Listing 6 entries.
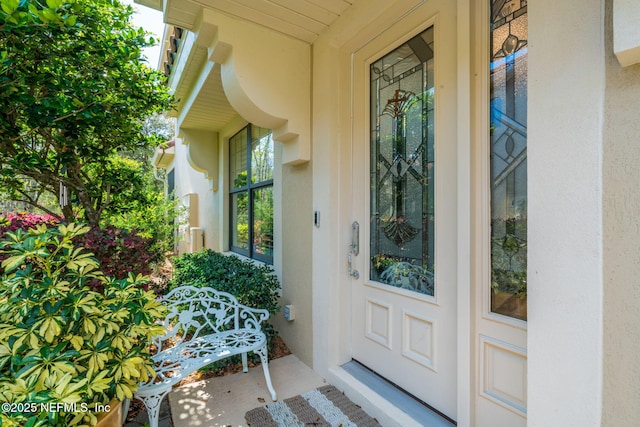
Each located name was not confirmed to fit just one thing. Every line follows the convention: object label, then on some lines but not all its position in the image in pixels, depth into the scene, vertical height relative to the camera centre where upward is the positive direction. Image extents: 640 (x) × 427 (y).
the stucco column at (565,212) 1.03 -0.02
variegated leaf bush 1.13 -0.55
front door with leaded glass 1.76 +0.00
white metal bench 1.78 -0.97
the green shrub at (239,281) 2.75 -0.69
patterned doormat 1.91 -1.33
